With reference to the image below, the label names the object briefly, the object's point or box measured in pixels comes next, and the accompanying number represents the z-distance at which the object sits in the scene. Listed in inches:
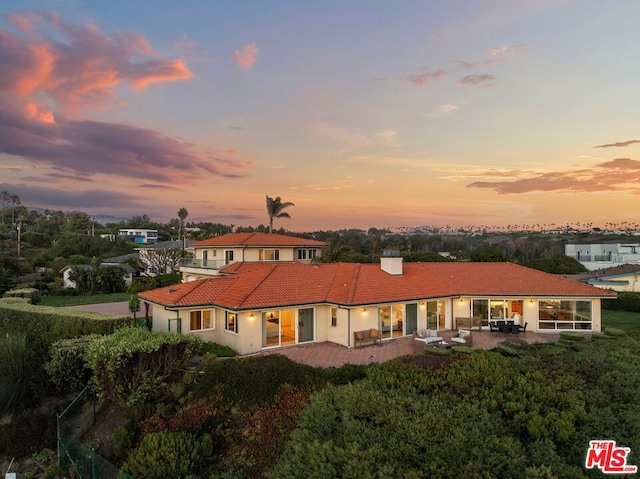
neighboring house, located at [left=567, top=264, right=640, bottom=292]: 1489.9
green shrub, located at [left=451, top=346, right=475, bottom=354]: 571.9
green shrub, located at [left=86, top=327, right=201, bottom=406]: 479.8
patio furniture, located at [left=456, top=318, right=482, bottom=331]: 878.4
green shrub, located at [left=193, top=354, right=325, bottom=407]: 418.6
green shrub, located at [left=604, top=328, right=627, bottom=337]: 793.9
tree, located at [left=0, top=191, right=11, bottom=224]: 4042.8
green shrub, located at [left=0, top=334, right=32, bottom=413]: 534.3
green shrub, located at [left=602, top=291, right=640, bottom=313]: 1302.9
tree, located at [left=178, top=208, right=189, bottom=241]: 2297.0
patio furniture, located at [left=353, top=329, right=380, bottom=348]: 727.1
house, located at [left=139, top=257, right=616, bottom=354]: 714.8
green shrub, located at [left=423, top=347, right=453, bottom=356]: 582.1
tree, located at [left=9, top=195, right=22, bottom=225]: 3848.4
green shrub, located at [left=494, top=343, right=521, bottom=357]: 524.9
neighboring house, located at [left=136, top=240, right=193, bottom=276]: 1950.1
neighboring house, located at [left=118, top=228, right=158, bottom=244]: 4528.5
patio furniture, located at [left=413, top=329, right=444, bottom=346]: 698.8
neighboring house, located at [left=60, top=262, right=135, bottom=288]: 1796.4
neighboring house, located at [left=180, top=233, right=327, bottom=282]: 1178.6
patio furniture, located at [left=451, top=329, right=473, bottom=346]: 705.0
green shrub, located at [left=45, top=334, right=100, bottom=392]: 545.3
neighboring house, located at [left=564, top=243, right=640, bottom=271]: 2504.9
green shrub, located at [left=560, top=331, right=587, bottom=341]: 706.8
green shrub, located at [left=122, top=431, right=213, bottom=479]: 325.4
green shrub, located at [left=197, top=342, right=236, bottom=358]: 654.1
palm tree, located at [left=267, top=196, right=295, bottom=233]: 1742.1
